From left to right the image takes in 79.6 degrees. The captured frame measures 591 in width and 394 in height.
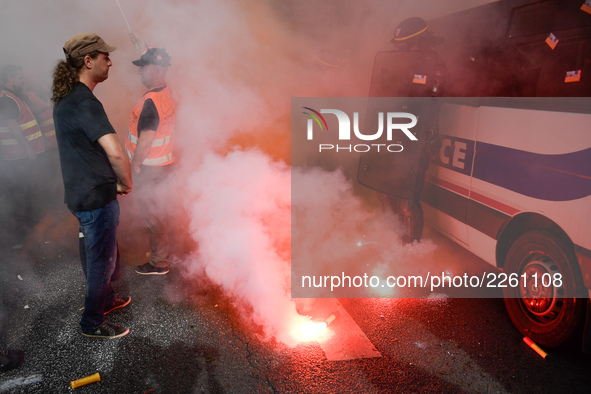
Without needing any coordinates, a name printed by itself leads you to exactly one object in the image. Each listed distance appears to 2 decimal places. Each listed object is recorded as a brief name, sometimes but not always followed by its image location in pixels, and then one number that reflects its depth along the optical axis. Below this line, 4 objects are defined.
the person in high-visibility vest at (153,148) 3.36
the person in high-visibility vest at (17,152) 4.46
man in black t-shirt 2.40
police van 2.49
